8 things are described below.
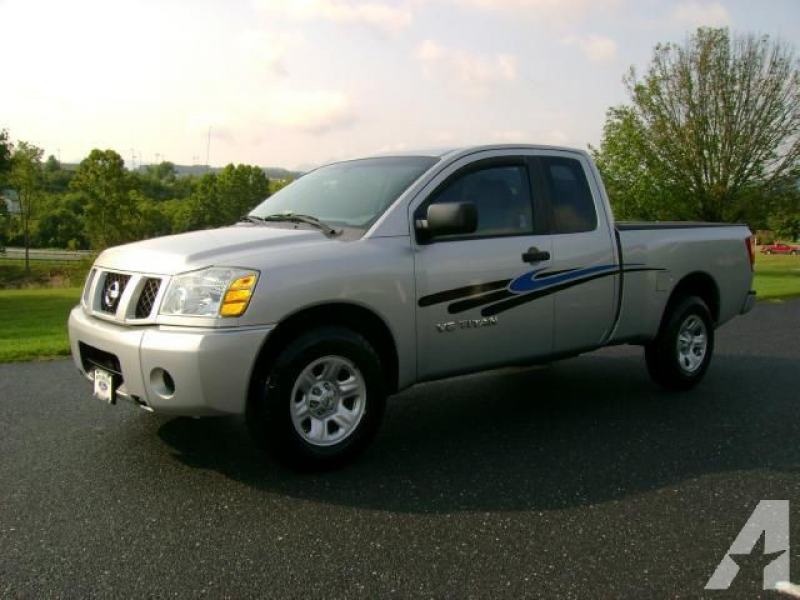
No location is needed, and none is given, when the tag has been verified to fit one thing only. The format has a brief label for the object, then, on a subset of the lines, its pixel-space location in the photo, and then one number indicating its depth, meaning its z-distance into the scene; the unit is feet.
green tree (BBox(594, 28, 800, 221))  97.19
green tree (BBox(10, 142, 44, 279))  135.03
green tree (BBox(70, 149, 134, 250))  131.13
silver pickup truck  12.58
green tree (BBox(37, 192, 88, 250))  262.26
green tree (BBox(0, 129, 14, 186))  91.66
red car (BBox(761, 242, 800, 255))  245.08
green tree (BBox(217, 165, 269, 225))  273.54
